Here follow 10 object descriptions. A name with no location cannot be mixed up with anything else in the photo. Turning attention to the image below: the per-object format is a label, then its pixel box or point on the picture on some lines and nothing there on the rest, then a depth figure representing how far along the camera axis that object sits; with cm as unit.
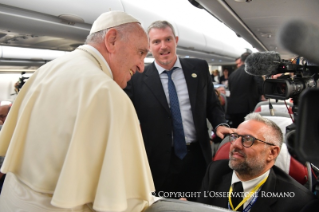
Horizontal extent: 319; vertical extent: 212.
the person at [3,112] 351
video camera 129
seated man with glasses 182
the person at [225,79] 1004
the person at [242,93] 494
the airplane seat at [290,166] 215
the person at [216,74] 1238
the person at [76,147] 94
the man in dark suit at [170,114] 210
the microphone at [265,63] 144
